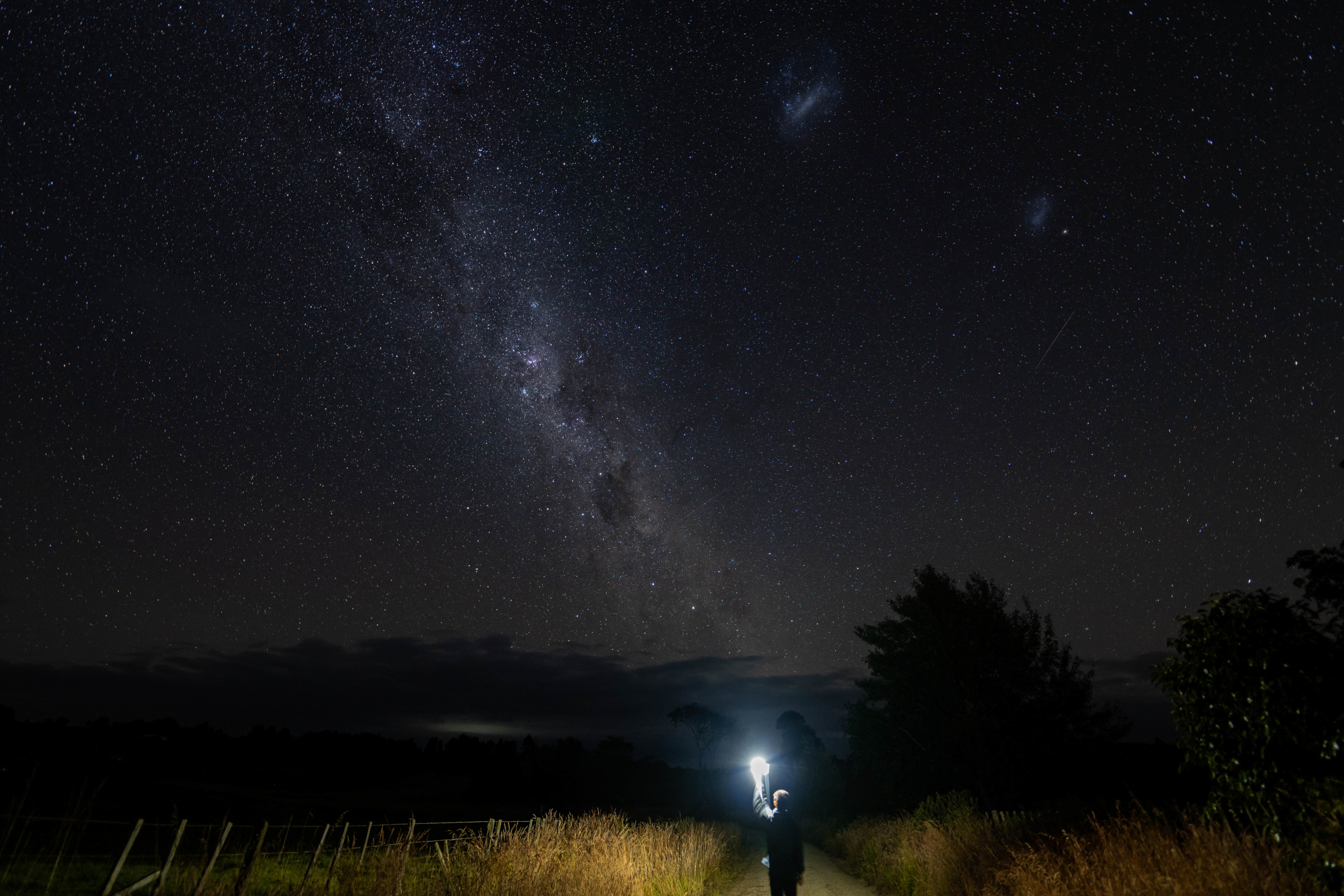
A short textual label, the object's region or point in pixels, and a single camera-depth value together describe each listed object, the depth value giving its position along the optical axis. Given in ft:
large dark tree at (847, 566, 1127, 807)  81.76
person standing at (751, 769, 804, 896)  24.76
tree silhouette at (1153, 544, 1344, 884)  16.62
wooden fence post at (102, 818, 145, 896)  17.15
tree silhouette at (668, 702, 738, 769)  318.86
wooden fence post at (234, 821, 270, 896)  18.49
